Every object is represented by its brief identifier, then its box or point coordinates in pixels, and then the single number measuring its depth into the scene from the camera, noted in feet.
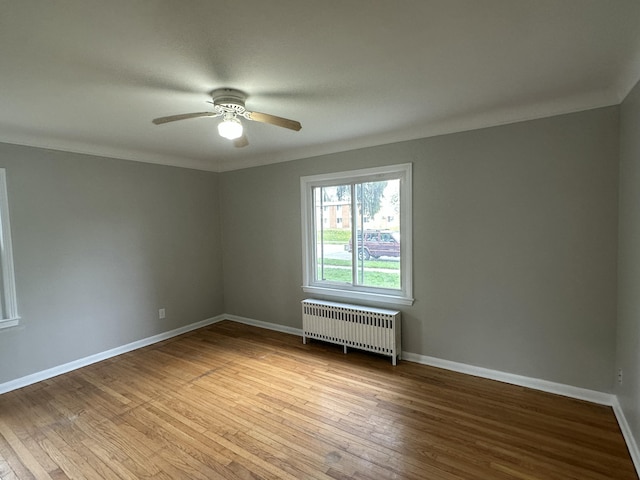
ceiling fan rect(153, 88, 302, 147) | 7.02
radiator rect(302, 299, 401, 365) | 10.95
